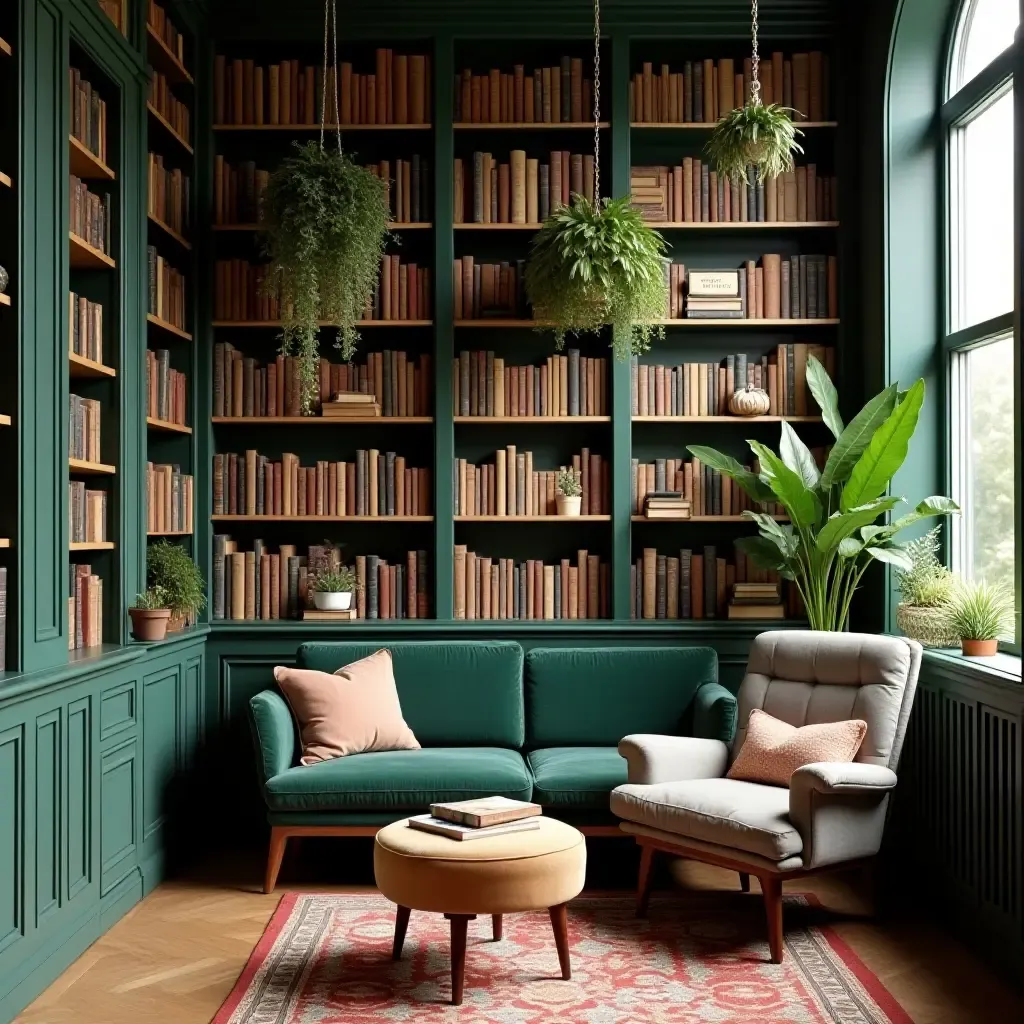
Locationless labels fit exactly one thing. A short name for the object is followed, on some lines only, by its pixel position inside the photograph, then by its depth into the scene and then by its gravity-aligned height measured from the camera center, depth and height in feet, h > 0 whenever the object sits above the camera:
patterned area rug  10.76 -4.45
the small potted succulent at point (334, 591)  17.01 -1.05
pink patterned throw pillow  13.21 -2.59
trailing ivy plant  15.30 +3.65
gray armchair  12.13 -2.94
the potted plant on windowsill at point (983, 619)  13.57 -1.18
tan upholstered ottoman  10.80 -3.27
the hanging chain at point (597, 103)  16.60 +5.97
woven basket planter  14.32 -1.34
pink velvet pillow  15.03 -2.48
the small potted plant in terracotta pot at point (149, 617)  14.44 -1.20
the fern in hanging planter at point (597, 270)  15.37 +3.19
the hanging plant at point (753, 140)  14.05 +4.45
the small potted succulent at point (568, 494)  17.24 +0.33
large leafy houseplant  14.80 +0.22
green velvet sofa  15.72 -2.43
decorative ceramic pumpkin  17.10 +1.63
